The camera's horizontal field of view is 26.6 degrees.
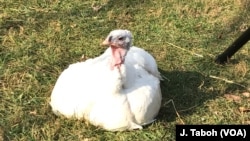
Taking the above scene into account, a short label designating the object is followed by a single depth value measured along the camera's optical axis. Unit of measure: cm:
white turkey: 310
